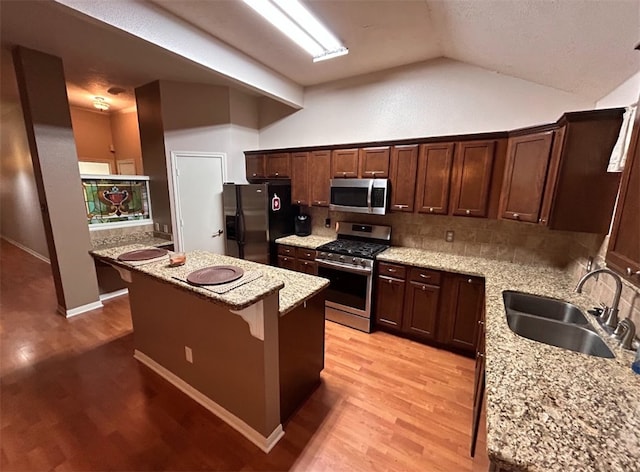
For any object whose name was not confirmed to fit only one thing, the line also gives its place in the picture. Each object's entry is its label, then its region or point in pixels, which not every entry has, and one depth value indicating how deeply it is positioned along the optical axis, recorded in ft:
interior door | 12.71
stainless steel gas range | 9.86
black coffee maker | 12.92
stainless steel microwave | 10.00
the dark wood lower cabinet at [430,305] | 8.44
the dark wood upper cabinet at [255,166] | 13.43
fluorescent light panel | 6.79
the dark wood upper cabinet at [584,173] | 5.82
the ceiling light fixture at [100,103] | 14.96
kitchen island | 5.13
